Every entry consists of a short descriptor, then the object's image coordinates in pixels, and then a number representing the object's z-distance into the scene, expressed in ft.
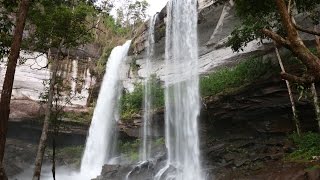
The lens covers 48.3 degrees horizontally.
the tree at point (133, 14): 131.03
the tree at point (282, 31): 15.21
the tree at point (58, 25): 51.37
